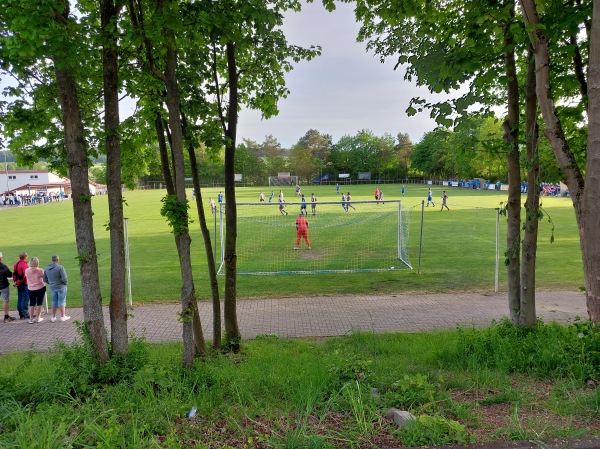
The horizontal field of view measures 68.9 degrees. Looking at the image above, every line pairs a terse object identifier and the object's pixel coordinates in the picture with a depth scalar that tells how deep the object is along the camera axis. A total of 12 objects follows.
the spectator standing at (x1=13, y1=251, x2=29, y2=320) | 9.85
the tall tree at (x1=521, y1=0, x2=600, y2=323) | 3.45
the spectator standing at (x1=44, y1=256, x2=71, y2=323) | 9.48
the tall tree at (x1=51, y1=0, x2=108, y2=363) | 4.41
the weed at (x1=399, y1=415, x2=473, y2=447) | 2.75
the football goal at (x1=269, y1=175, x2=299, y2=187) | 95.62
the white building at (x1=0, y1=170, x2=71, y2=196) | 75.31
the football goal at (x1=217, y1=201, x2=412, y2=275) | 15.45
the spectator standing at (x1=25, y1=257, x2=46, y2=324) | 9.58
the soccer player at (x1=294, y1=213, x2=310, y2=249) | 17.85
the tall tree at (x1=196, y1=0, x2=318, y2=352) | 6.57
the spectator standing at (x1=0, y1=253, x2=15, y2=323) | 9.79
